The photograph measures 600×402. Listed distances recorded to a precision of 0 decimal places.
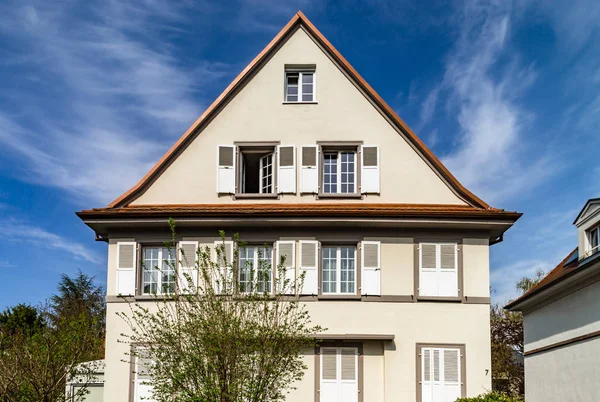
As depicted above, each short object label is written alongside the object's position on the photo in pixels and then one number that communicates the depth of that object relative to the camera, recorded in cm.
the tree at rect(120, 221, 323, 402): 1221
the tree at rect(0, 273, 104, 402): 1708
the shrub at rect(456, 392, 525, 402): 1538
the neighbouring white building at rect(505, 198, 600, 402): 1484
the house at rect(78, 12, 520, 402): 1739
